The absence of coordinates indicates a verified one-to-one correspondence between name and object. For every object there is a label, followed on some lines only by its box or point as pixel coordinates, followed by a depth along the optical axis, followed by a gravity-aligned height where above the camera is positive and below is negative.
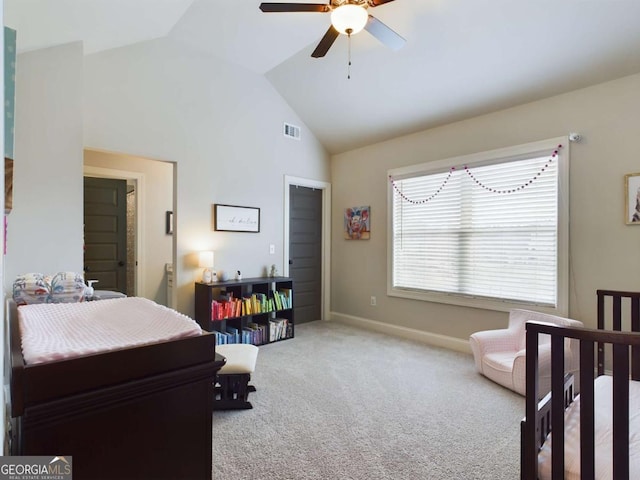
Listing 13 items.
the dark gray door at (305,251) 5.09 -0.09
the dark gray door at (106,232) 4.68 +0.15
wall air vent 4.85 +1.58
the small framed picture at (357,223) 4.96 +0.31
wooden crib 1.12 -0.67
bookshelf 3.87 -0.76
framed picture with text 4.16 +0.32
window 3.33 +0.18
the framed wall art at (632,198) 2.86 +0.40
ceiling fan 2.23 +1.52
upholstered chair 2.74 -0.91
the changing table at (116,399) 0.66 -0.32
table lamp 3.90 -0.21
